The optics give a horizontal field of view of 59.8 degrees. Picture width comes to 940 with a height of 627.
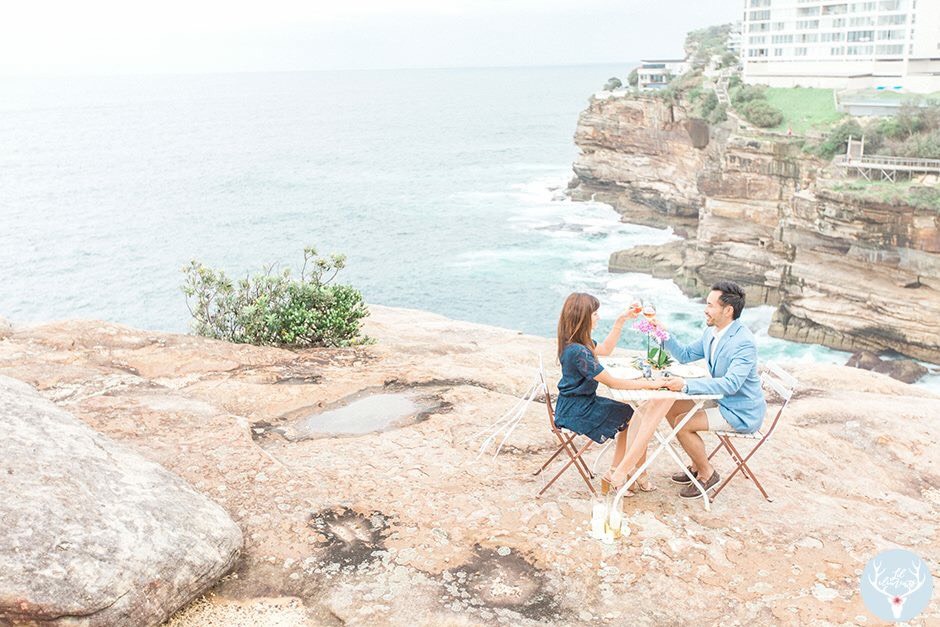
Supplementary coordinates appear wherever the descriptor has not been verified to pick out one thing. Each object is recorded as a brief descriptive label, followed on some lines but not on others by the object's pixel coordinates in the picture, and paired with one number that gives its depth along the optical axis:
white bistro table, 7.18
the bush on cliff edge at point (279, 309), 13.97
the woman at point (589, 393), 7.27
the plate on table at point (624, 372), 7.73
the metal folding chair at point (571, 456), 7.58
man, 7.49
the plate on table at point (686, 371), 8.07
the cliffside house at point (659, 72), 98.94
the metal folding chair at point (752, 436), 7.76
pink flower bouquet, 7.59
